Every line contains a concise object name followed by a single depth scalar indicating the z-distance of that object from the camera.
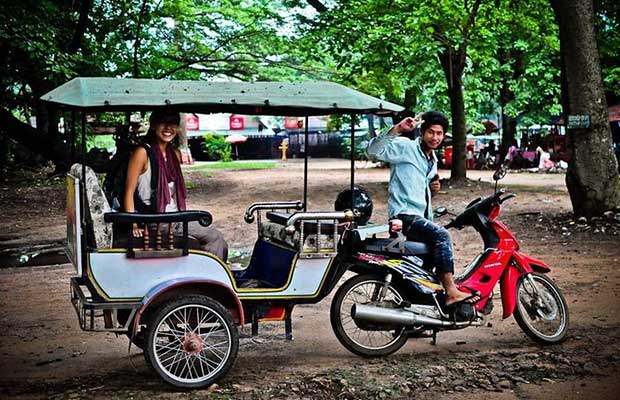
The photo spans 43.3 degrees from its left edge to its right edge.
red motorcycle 5.91
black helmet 6.07
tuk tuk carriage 5.24
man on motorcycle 6.00
